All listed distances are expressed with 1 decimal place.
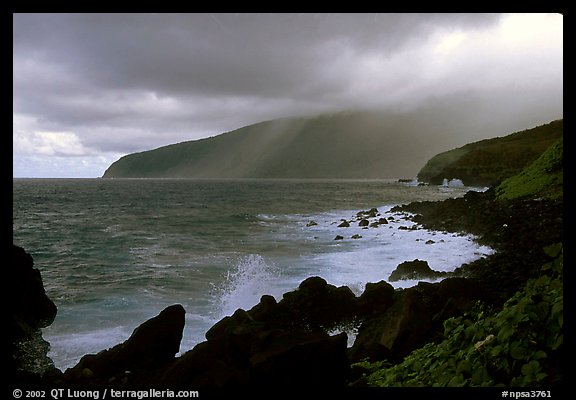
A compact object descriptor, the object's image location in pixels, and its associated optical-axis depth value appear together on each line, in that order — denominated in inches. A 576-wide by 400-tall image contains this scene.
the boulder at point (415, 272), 559.2
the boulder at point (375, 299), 408.5
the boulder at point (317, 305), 420.8
